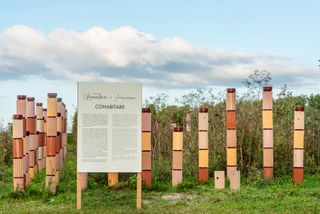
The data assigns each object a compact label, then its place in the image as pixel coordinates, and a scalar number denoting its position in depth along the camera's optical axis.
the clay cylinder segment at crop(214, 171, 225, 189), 9.88
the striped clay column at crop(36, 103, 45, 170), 12.94
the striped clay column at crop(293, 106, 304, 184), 10.55
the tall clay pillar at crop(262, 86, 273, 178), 10.74
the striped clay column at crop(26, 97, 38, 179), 10.94
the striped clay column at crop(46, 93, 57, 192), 9.71
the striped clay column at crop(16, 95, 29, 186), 10.12
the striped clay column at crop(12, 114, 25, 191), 9.70
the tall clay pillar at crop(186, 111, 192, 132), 13.27
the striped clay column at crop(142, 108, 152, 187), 10.12
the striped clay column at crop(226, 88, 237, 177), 10.74
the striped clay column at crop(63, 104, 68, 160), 15.33
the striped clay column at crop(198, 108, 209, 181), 10.59
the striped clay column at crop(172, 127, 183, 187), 10.22
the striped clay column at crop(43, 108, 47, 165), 13.64
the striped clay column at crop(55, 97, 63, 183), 10.57
